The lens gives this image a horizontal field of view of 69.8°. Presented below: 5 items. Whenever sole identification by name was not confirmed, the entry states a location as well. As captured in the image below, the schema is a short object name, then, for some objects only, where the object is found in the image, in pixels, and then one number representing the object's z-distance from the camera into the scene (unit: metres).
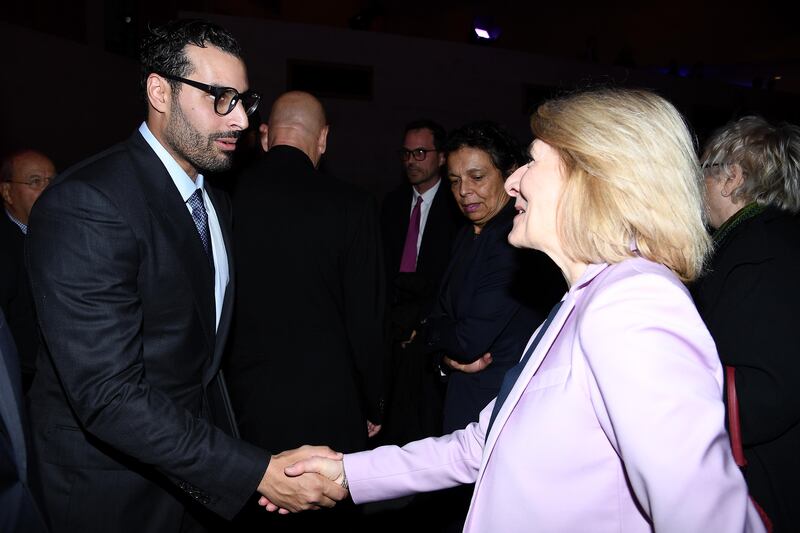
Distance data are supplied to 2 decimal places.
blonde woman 0.87
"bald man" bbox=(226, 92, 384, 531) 2.30
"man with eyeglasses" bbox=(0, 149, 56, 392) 2.94
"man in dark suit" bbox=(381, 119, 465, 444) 3.01
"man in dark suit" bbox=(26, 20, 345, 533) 1.34
